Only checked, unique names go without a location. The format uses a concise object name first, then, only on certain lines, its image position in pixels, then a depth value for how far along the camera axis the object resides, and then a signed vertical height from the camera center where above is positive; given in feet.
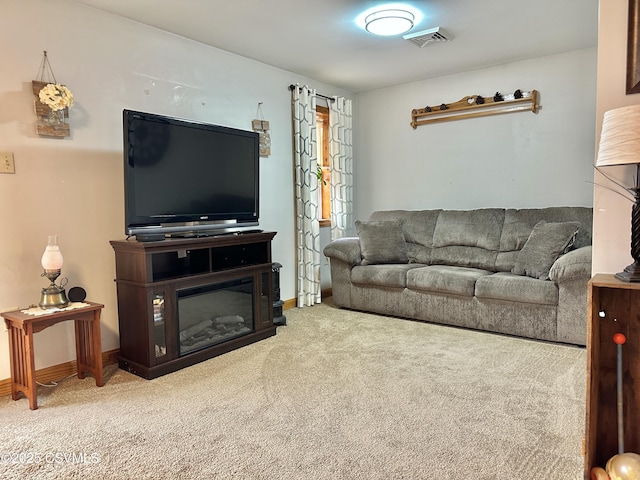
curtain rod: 14.42 +4.05
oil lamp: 8.22 -1.06
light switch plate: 8.27 +1.00
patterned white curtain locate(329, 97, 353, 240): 16.22 +1.90
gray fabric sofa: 10.64 -1.68
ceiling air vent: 11.05 +4.39
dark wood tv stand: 9.08 -1.88
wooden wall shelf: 13.85 +3.33
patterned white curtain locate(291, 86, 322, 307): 14.56 +0.72
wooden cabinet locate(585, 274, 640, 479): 5.60 -2.07
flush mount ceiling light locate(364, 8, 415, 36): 9.80 +4.23
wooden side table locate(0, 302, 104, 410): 7.68 -2.36
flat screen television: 9.21 +0.85
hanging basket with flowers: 8.55 +2.19
